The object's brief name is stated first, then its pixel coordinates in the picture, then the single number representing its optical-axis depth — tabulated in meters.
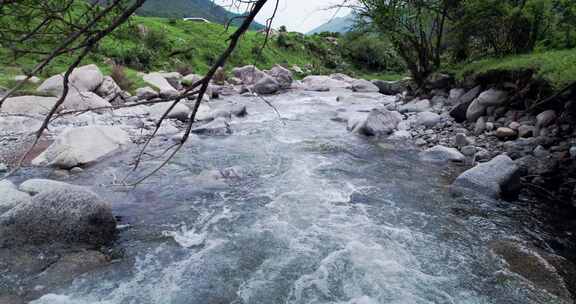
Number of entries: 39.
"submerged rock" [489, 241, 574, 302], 3.70
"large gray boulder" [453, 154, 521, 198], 5.96
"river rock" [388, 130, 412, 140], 10.08
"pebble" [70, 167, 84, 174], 6.82
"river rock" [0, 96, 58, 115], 10.09
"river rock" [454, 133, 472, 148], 8.52
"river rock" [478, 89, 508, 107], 9.07
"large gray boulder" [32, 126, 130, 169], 7.09
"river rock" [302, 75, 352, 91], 24.11
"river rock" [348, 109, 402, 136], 10.53
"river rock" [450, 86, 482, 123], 10.29
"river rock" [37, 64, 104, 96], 11.60
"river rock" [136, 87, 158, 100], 14.11
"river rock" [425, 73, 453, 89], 13.34
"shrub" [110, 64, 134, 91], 14.93
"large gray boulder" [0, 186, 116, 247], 4.12
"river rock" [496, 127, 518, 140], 7.84
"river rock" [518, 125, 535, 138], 7.53
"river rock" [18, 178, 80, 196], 5.11
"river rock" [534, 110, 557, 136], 7.05
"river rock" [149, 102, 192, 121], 12.08
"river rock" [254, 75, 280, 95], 20.73
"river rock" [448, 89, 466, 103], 11.77
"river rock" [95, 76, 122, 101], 13.20
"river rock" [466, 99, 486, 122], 9.60
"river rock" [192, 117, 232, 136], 10.45
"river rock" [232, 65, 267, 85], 22.81
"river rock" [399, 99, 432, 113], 12.93
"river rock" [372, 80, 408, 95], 22.11
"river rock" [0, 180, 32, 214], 4.64
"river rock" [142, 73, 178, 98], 15.30
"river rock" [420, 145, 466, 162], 7.79
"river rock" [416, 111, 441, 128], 10.72
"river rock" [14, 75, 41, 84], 12.09
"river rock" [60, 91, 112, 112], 10.98
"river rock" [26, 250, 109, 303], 3.58
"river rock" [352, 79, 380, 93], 23.44
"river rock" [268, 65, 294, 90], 22.49
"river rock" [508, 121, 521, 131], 7.93
